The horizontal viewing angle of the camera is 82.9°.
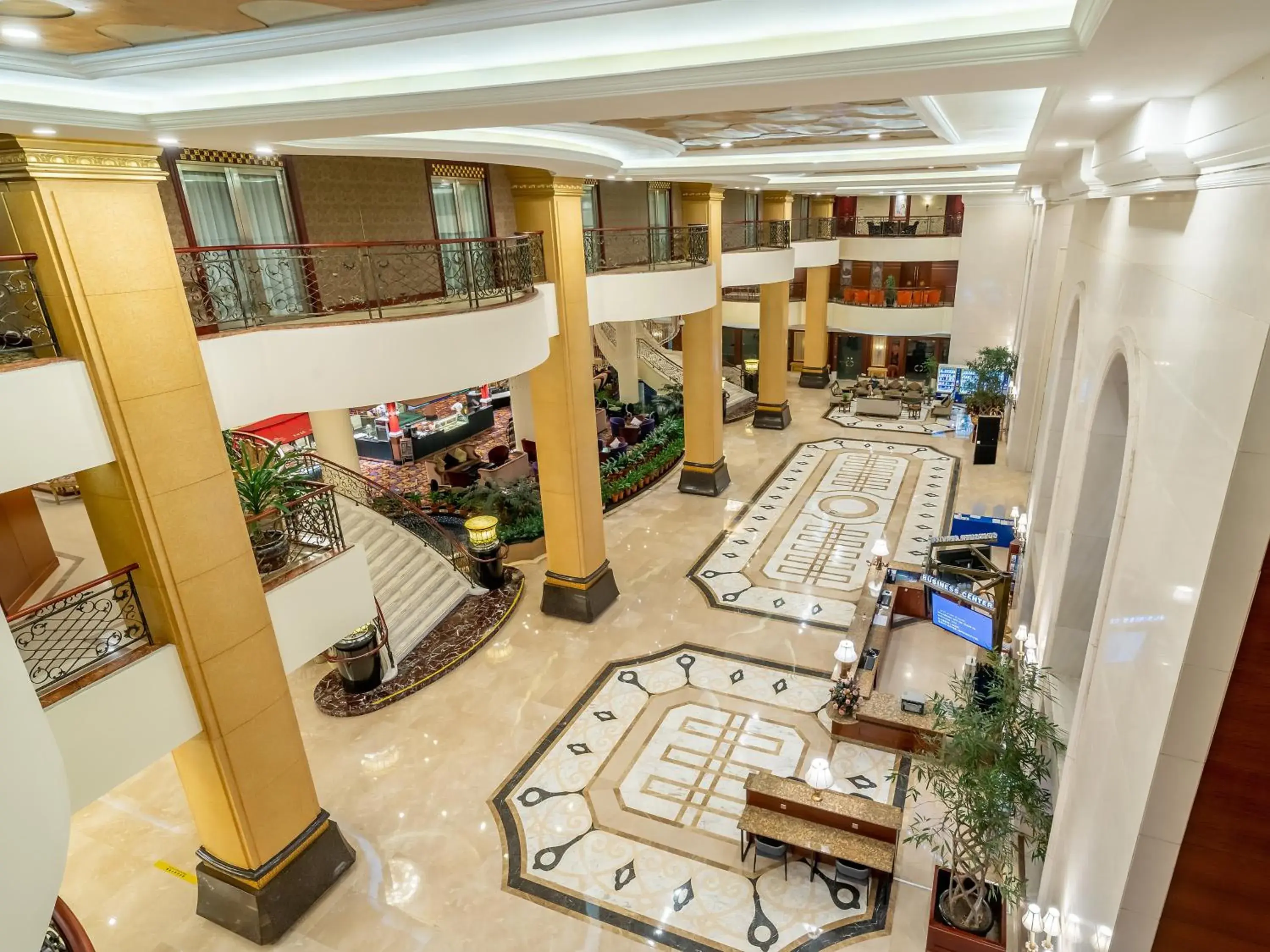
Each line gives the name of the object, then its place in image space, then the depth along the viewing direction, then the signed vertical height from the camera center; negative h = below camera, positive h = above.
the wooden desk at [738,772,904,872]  5.63 -4.72
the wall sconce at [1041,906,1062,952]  4.08 -3.92
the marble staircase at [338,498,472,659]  9.34 -4.62
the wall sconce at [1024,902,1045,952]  4.21 -4.02
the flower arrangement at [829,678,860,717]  7.28 -4.71
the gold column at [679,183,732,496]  12.22 -2.89
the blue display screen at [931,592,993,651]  7.17 -4.07
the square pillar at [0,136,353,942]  3.98 -1.59
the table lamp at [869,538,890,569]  9.66 -4.50
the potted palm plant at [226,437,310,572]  5.42 -1.96
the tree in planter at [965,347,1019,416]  15.88 -3.97
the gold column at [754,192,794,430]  16.23 -2.96
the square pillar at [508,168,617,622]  8.20 -2.42
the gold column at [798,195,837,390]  20.47 -3.44
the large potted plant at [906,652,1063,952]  4.73 -3.83
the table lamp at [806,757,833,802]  5.89 -4.41
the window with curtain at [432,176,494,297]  8.43 +0.04
